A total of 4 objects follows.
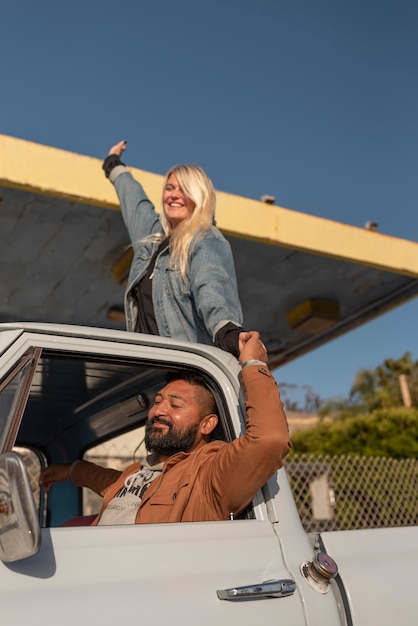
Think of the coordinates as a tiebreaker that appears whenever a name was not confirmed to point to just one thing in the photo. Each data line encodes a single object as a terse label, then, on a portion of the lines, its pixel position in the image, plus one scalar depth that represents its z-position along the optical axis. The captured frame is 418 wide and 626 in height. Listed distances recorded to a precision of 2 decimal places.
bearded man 1.92
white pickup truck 1.50
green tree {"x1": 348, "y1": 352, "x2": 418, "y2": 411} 42.62
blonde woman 2.57
